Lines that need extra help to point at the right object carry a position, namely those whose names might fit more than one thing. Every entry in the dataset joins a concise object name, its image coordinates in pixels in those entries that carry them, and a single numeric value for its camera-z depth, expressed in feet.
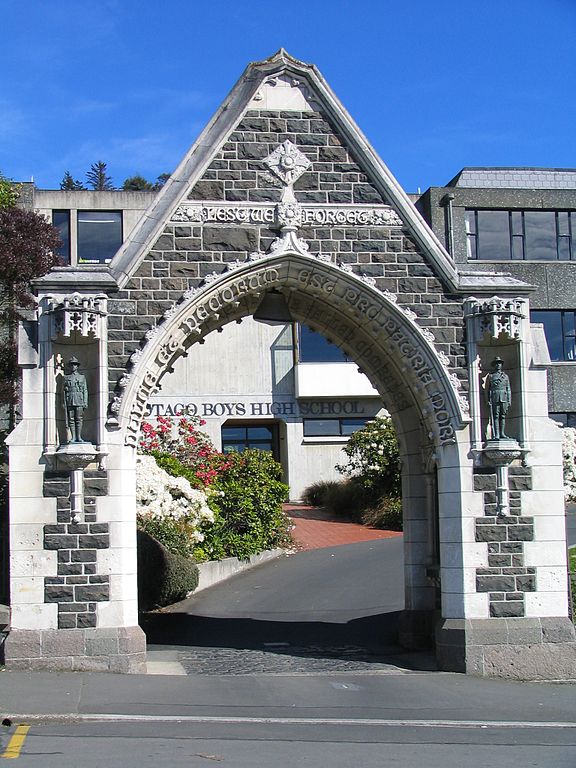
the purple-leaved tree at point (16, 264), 63.52
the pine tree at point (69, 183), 233.96
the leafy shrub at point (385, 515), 92.58
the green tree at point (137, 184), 228.02
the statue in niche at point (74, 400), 40.29
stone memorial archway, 40.40
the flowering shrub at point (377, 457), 94.89
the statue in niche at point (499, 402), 42.42
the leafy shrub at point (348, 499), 97.91
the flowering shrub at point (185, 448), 77.61
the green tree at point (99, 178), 232.32
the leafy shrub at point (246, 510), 75.72
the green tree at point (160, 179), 222.79
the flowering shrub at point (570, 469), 97.04
